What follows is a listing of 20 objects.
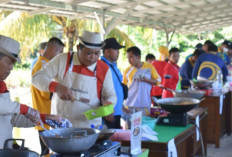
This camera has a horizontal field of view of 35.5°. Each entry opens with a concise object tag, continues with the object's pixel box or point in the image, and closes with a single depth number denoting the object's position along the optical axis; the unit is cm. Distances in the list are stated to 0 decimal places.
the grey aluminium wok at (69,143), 185
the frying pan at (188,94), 441
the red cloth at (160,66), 680
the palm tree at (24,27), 1068
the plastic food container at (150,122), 312
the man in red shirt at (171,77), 573
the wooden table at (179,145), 287
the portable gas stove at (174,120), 348
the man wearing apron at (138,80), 513
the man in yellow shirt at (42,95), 388
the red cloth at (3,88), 238
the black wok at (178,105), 348
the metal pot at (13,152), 175
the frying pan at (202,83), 570
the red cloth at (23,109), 212
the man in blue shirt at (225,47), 889
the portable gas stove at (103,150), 193
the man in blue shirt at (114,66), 400
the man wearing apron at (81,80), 291
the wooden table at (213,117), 573
